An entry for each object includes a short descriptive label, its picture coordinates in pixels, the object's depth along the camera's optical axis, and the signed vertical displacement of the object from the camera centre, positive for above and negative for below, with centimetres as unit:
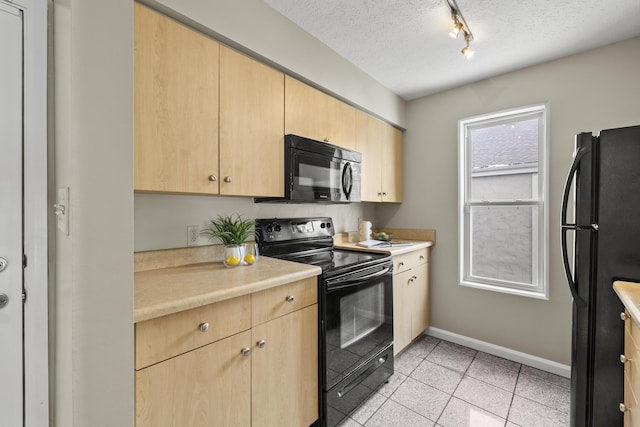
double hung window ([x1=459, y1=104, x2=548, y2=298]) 240 +11
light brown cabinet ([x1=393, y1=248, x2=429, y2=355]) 237 -77
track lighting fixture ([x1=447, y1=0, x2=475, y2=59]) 167 +119
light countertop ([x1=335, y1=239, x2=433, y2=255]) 228 -31
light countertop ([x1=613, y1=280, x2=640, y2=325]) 100 -34
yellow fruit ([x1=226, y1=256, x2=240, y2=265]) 161 -27
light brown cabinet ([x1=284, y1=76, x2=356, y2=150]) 191 +73
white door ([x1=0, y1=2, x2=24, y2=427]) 104 -3
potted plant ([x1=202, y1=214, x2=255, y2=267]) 163 -15
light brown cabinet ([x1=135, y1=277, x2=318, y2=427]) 100 -65
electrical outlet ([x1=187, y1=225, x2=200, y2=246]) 169 -13
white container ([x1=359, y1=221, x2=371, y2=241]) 289 -18
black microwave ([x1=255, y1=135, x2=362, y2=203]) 186 +30
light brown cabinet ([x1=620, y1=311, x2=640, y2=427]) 108 -66
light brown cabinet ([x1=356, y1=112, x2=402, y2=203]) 259 +54
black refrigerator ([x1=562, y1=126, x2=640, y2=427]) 133 -22
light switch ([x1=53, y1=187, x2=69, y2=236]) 86 +1
